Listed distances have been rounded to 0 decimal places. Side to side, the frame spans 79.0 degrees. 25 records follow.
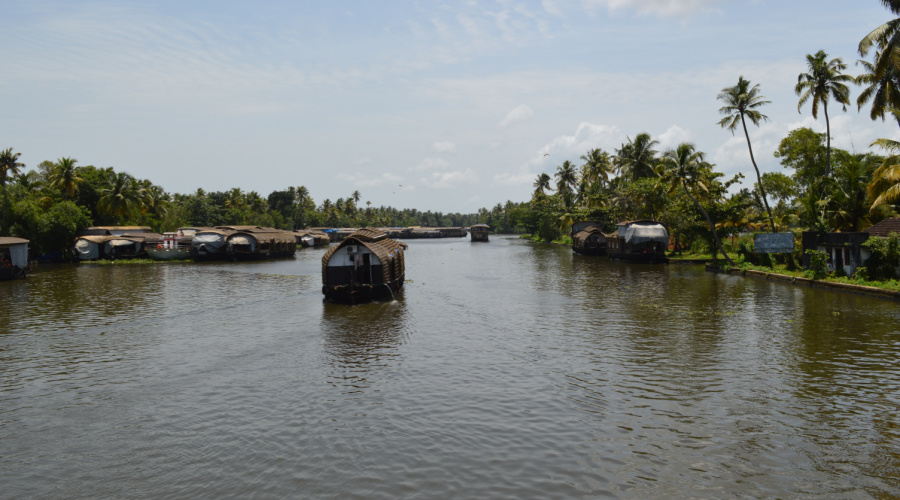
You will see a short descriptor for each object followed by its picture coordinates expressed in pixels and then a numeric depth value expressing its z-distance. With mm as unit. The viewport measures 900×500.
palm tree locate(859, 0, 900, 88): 28766
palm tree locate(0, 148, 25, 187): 59906
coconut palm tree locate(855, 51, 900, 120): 30858
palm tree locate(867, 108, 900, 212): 31312
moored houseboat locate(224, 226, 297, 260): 64438
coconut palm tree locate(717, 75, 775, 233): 46125
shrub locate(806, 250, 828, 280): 32812
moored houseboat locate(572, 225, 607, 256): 67125
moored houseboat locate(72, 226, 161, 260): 62688
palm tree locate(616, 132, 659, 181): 65812
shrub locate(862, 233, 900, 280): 28672
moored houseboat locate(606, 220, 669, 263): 51844
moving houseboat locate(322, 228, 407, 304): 29625
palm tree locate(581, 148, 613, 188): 87906
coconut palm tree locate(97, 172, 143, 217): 71500
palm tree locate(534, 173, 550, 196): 133875
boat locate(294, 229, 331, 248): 102750
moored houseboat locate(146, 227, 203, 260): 65062
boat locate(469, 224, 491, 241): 131750
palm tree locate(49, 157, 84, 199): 67250
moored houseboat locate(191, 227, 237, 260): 64125
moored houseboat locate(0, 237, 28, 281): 43000
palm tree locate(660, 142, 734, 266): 49406
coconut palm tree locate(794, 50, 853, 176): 41219
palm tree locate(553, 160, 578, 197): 109250
